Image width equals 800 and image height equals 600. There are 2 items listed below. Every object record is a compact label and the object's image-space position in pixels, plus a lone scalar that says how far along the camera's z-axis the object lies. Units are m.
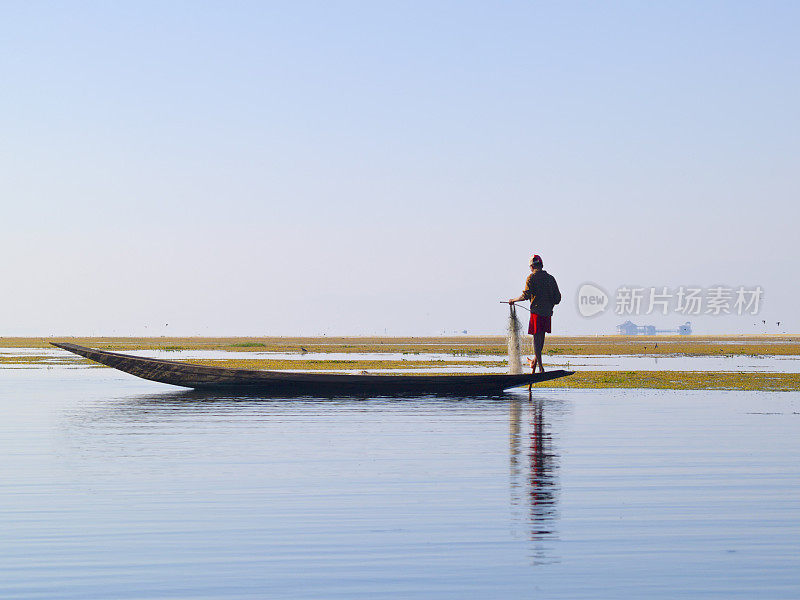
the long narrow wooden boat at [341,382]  25.86
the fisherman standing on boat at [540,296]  24.89
